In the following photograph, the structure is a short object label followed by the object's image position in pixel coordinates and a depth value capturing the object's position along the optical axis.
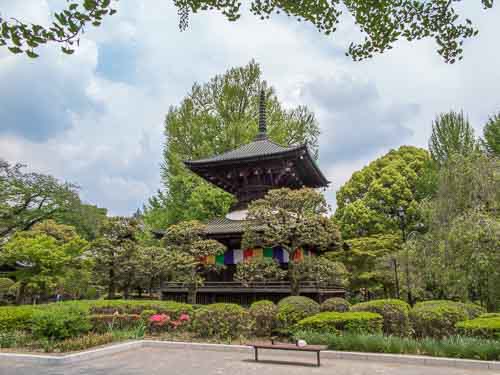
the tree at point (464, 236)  11.87
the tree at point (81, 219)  37.25
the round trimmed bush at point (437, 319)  10.27
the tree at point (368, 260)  24.05
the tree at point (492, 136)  27.46
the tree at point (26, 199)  33.03
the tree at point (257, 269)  14.46
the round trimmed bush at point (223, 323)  11.94
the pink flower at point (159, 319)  12.84
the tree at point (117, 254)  18.66
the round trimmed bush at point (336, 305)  12.26
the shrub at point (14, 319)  12.17
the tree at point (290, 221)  14.62
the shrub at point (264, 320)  12.03
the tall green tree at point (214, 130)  27.66
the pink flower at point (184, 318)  13.03
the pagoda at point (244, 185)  17.58
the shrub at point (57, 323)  10.13
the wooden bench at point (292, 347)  8.35
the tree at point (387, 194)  29.44
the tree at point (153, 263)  16.06
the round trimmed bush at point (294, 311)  11.80
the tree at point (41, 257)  18.77
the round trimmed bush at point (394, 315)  10.84
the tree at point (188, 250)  15.79
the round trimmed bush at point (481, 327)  9.20
